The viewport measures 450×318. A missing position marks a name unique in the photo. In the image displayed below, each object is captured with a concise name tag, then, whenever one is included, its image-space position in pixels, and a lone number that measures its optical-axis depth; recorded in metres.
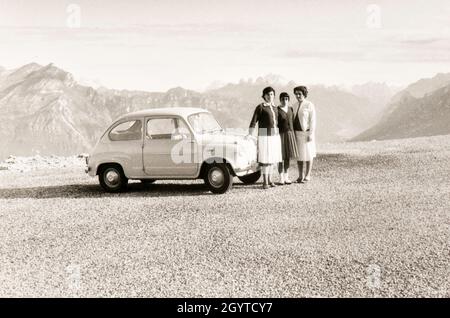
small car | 11.11
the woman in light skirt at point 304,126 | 11.98
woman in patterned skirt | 11.71
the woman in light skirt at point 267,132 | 11.30
